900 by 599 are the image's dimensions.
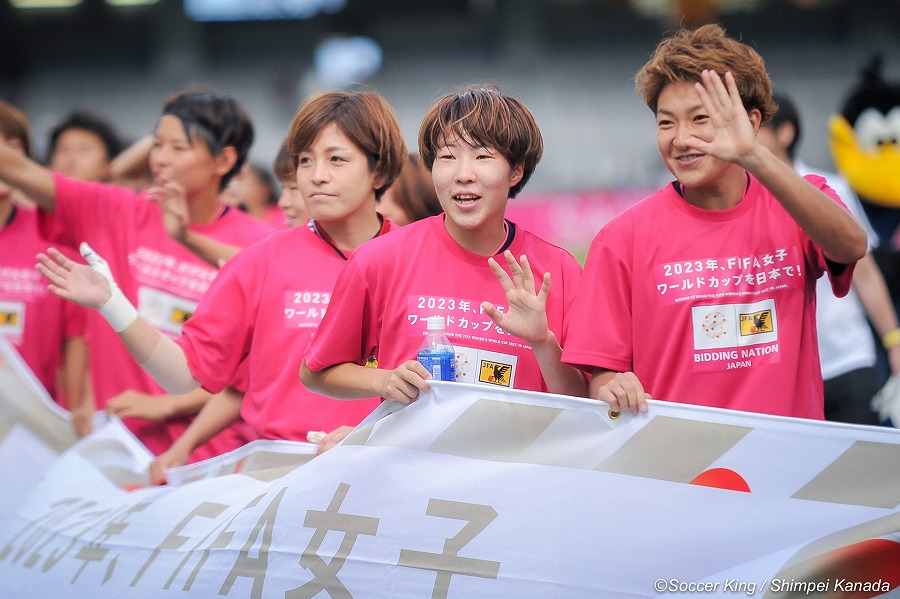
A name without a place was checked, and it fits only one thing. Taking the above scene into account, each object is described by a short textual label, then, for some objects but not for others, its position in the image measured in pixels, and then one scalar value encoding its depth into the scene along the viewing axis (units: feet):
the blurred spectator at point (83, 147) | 41.45
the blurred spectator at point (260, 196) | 53.72
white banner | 16.89
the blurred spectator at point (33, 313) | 33.81
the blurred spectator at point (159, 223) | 29.48
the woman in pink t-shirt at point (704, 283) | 19.30
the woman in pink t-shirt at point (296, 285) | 23.17
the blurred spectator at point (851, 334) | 31.96
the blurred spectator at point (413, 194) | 28.37
